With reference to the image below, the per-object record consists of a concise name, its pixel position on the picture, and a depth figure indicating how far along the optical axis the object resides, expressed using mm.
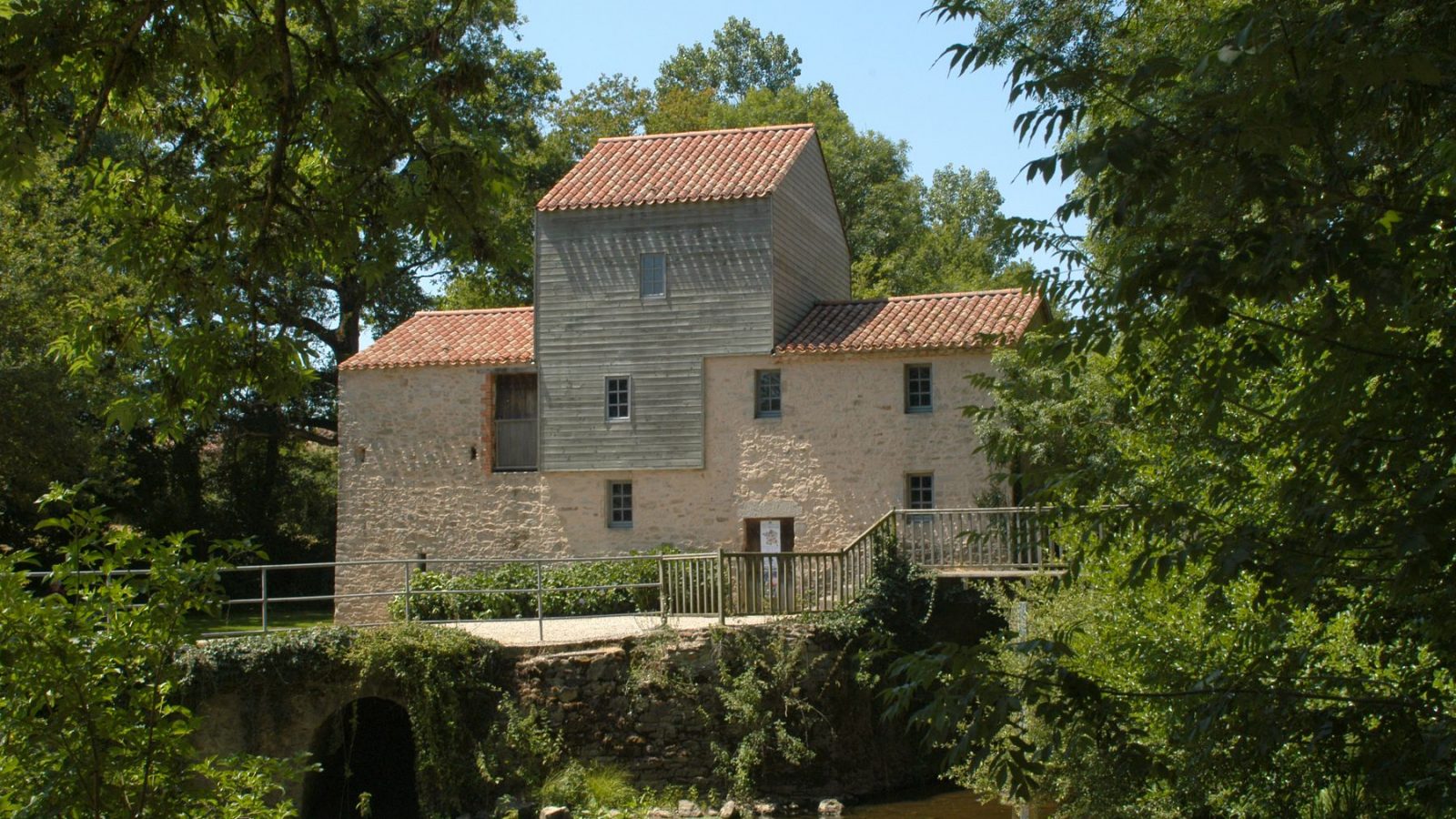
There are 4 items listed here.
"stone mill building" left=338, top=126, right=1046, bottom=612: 23250
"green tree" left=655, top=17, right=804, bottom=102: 52688
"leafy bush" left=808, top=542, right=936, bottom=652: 18719
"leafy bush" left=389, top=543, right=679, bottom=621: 21812
